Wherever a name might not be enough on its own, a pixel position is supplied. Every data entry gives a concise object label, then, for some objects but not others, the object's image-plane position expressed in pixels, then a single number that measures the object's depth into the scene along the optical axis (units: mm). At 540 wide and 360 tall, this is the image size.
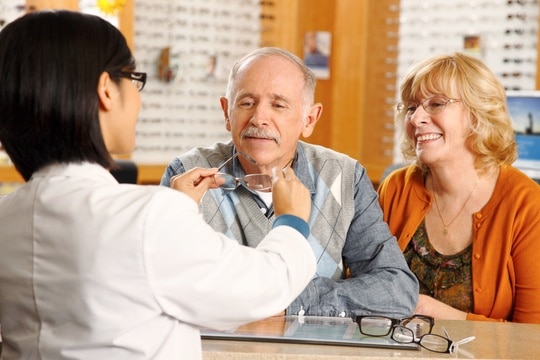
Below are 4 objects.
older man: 2676
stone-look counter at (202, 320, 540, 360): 1919
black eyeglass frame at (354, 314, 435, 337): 2111
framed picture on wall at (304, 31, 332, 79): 7121
